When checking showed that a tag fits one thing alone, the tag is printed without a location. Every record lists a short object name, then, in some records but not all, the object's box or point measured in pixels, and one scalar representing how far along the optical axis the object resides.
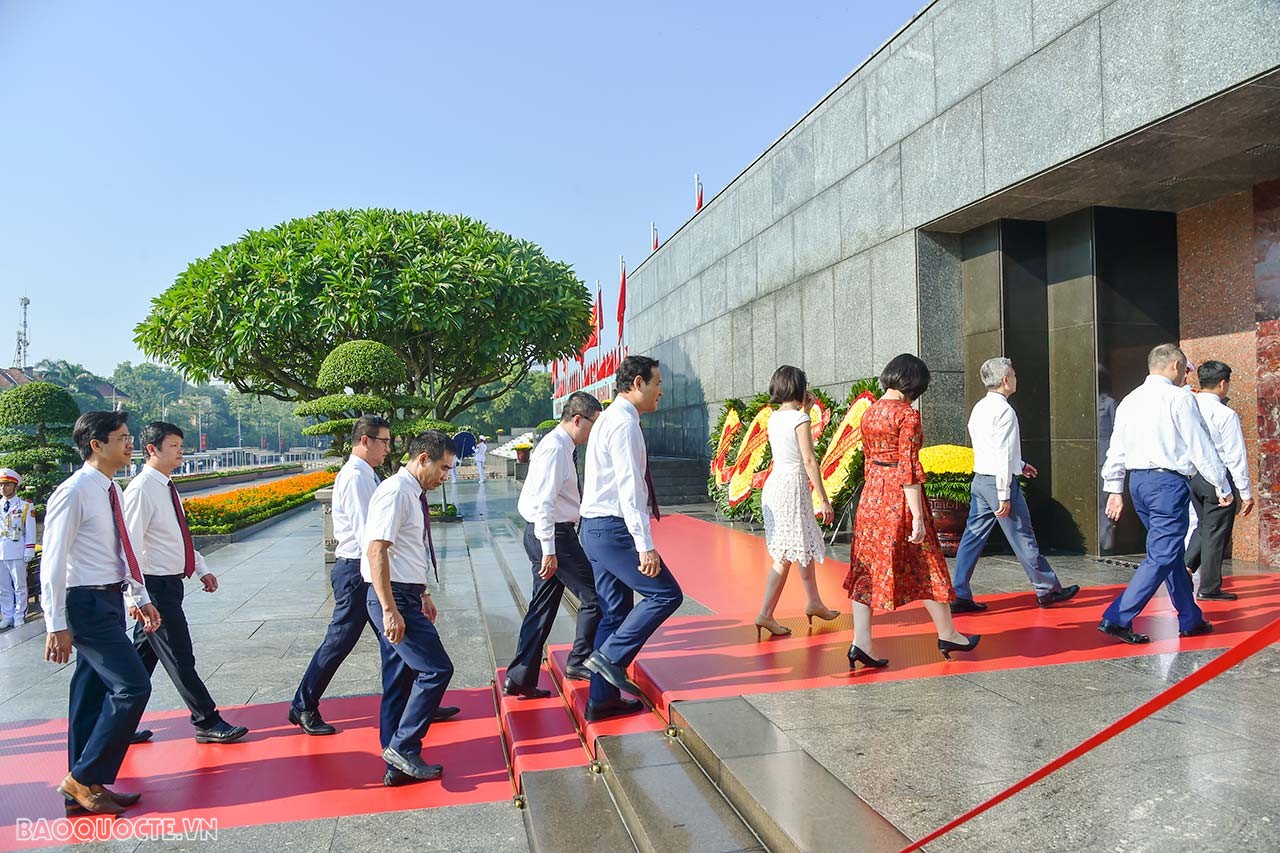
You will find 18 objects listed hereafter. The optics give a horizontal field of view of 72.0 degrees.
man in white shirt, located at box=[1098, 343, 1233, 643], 4.81
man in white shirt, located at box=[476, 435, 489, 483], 28.84
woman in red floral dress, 4.55
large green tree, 18.28
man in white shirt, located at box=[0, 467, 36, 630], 8.33
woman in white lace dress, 5.24
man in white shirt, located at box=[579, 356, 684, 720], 4.11
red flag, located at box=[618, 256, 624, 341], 24.64
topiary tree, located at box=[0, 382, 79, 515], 13.74
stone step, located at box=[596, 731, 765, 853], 3.05
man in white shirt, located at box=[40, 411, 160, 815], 3.61
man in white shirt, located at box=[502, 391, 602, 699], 4.57
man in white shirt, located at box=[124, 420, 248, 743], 4.40
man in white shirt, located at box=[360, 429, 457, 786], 3.81
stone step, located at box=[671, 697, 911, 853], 2.78
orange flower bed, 14.69
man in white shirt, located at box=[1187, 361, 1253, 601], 5.85
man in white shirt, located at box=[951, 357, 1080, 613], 5.71
